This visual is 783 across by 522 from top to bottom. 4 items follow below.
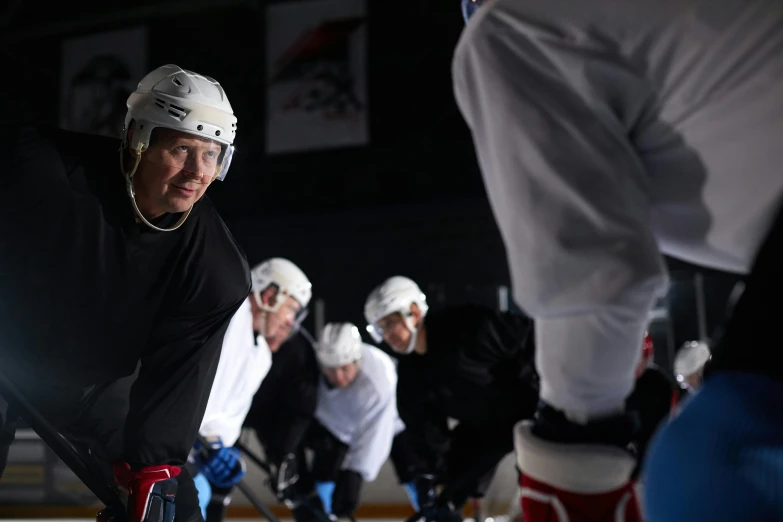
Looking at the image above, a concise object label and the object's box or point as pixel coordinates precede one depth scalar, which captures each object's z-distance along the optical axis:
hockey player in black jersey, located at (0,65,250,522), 1.61
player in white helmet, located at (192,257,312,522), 3.39
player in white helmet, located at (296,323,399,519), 4.81
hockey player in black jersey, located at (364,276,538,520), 3.48
